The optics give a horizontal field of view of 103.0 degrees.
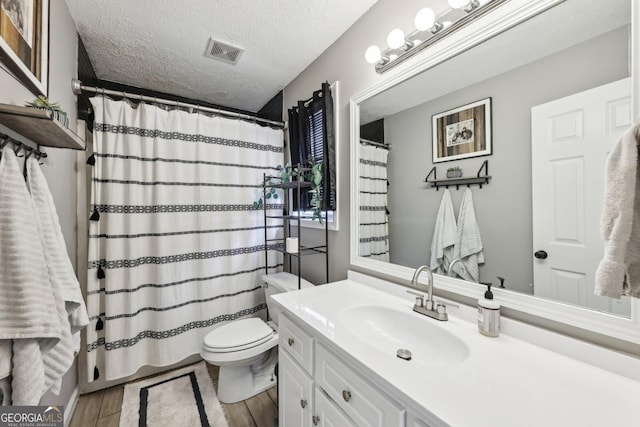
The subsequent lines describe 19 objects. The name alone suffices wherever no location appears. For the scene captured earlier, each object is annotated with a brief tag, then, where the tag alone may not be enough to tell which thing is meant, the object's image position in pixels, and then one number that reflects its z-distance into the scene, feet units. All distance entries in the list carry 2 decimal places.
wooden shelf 2.31
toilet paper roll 5.75
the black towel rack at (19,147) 2.53
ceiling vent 5.70
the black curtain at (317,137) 5.55
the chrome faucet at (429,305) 3.30
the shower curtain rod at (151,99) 5.16
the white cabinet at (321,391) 2.30
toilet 5.03
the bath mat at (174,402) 4.84
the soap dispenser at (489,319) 2.85
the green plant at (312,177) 5.66
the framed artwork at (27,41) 2.64
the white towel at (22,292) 2.17
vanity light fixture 3.21
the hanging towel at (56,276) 2.62
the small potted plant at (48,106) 2.74
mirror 2.37
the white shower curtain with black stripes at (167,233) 5.46
